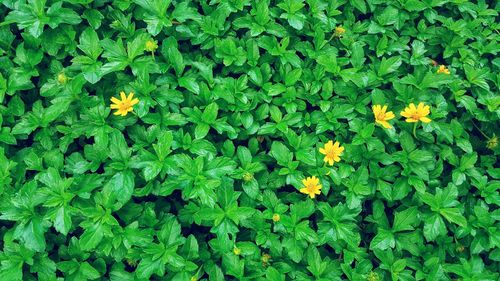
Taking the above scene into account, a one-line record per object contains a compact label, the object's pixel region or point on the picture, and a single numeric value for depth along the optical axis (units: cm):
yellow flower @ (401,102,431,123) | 58
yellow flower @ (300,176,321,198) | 57
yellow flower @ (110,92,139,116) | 55
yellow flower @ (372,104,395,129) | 59
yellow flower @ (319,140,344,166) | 57
